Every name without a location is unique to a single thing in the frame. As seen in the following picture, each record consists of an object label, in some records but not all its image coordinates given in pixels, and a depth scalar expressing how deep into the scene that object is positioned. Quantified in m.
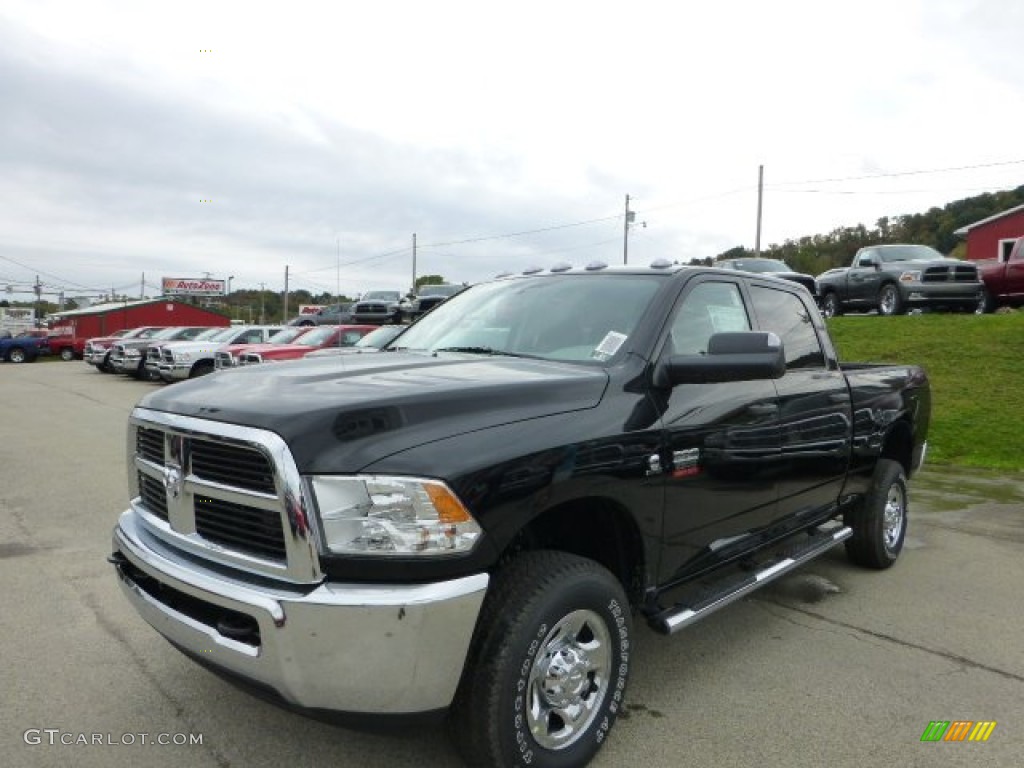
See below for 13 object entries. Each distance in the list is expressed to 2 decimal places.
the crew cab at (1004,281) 15.96
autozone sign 94.69
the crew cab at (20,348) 36.31
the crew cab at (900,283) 15.76
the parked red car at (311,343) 14.12
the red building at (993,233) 33.50
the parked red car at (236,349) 15.14
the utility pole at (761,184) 38.69
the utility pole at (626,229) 47.87
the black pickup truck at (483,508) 2.16
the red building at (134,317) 55.47
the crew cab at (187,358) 19.30
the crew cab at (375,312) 24.12
